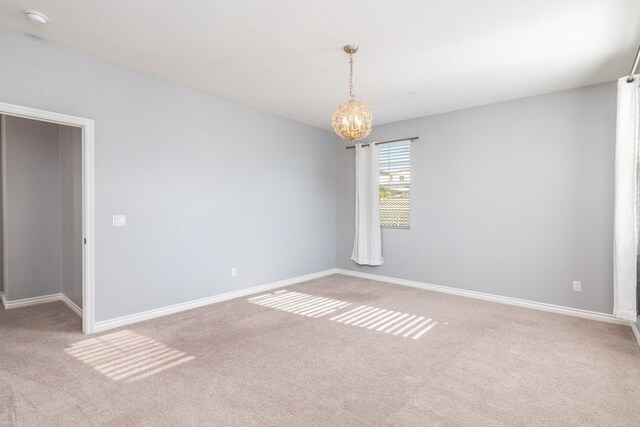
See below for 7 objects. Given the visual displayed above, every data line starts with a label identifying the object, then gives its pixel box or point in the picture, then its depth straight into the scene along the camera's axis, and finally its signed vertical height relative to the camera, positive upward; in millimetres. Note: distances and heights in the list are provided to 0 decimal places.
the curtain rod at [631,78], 2988 +1282
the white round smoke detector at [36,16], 2494 +1483
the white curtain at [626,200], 3230 +101
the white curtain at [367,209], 5555 +5
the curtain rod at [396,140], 5173 +1127
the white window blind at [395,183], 5344 +441
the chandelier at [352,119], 2840 +792
